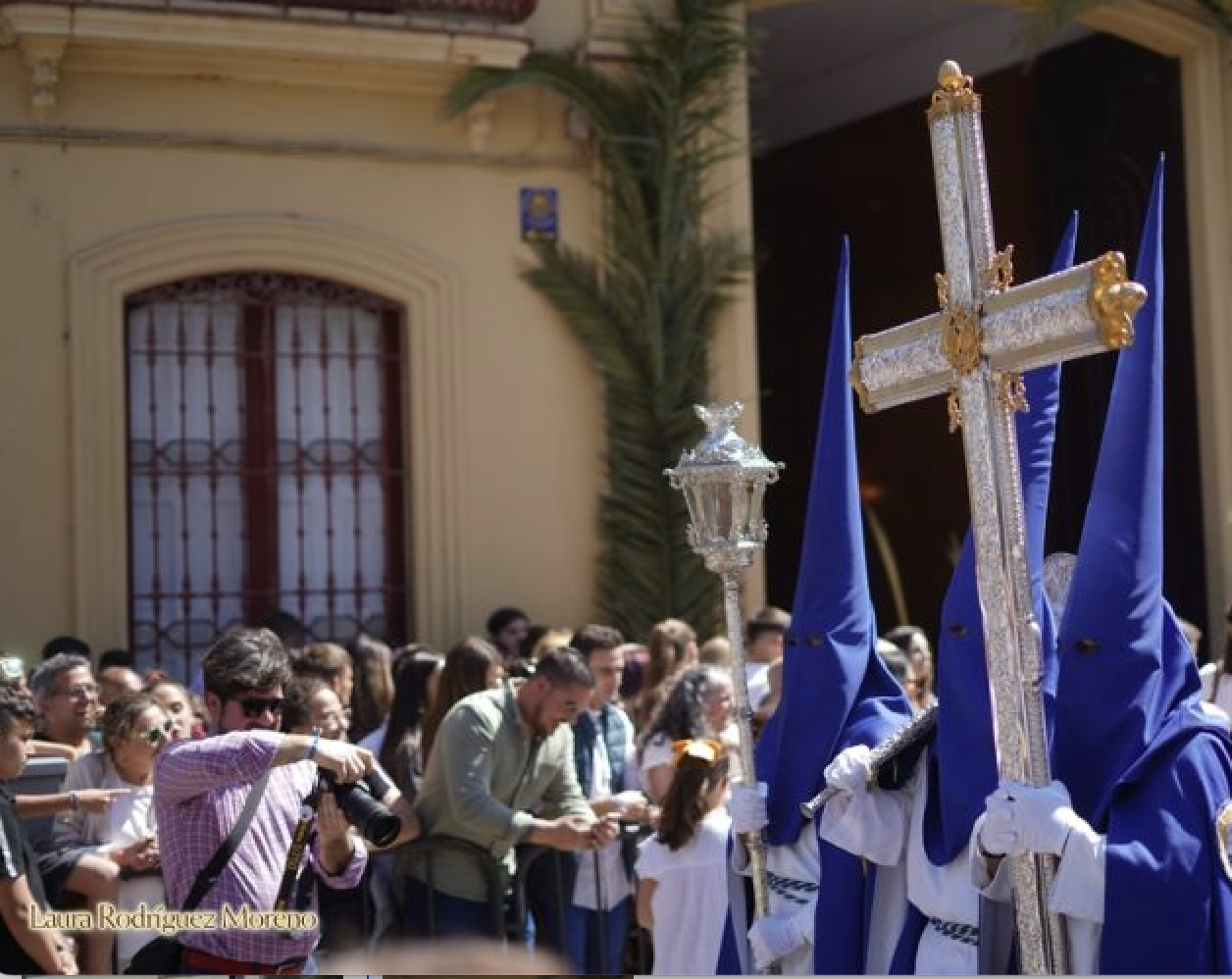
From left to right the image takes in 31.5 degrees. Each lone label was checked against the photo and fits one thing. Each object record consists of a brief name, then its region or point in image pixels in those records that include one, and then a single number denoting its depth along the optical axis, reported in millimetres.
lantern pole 5781
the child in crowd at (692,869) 6723
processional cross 4250
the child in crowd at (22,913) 4887
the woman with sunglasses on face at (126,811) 6246
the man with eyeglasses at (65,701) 7547
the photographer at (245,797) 4586
